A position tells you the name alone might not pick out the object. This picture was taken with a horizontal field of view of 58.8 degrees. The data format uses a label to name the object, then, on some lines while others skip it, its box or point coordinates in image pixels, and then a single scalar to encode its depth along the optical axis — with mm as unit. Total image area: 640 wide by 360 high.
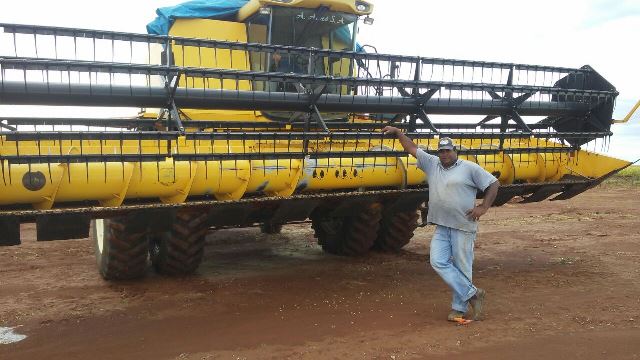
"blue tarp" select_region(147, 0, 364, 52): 6602
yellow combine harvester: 4031
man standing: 4445
